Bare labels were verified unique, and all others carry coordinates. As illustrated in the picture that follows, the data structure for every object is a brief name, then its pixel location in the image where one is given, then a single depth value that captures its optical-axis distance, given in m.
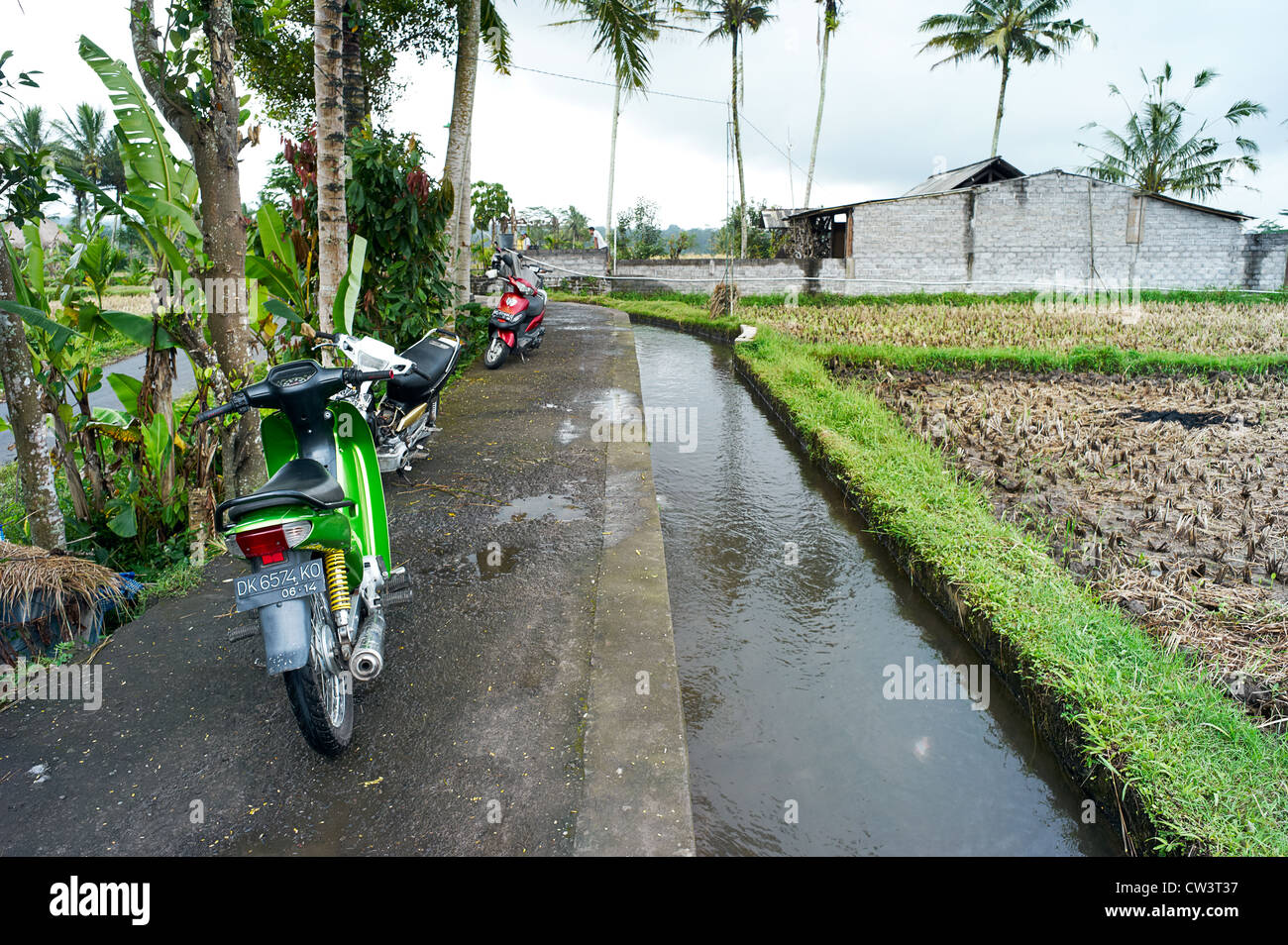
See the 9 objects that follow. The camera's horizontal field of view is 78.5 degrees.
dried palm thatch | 3.09
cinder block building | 21.44
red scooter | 9.64
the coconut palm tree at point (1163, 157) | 30.19
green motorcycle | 2.29
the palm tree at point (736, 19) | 24.56
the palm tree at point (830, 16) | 28.03
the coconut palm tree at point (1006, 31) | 29.12
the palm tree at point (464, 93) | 9.30
